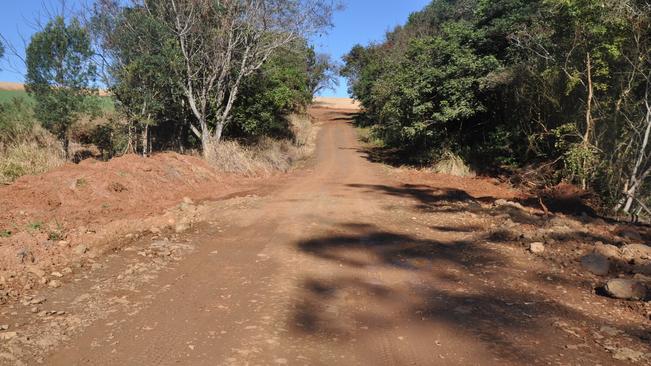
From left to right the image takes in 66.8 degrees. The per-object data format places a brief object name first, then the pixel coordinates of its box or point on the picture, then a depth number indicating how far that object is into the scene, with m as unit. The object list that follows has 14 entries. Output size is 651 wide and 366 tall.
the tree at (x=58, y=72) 14.30
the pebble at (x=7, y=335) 4.12
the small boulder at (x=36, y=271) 5.64
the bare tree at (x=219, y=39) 16.31
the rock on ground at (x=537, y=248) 7.24
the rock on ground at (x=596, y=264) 6.41
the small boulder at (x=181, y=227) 8.22
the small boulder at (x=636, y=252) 6.94
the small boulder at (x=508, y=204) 10.52
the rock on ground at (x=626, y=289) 5.43
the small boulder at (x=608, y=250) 6.98
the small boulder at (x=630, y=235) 8.15
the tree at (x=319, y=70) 55.02
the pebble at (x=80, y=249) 6.58
